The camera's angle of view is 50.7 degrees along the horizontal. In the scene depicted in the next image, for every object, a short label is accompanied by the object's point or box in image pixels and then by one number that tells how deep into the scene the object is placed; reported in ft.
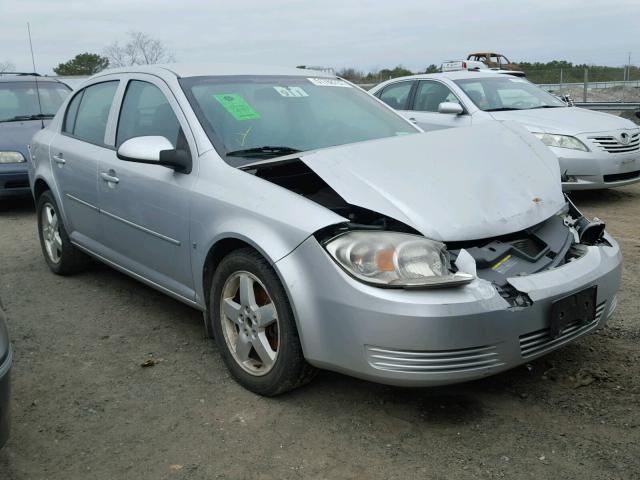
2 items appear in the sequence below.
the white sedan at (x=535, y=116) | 24.41
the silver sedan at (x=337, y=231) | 8.99
